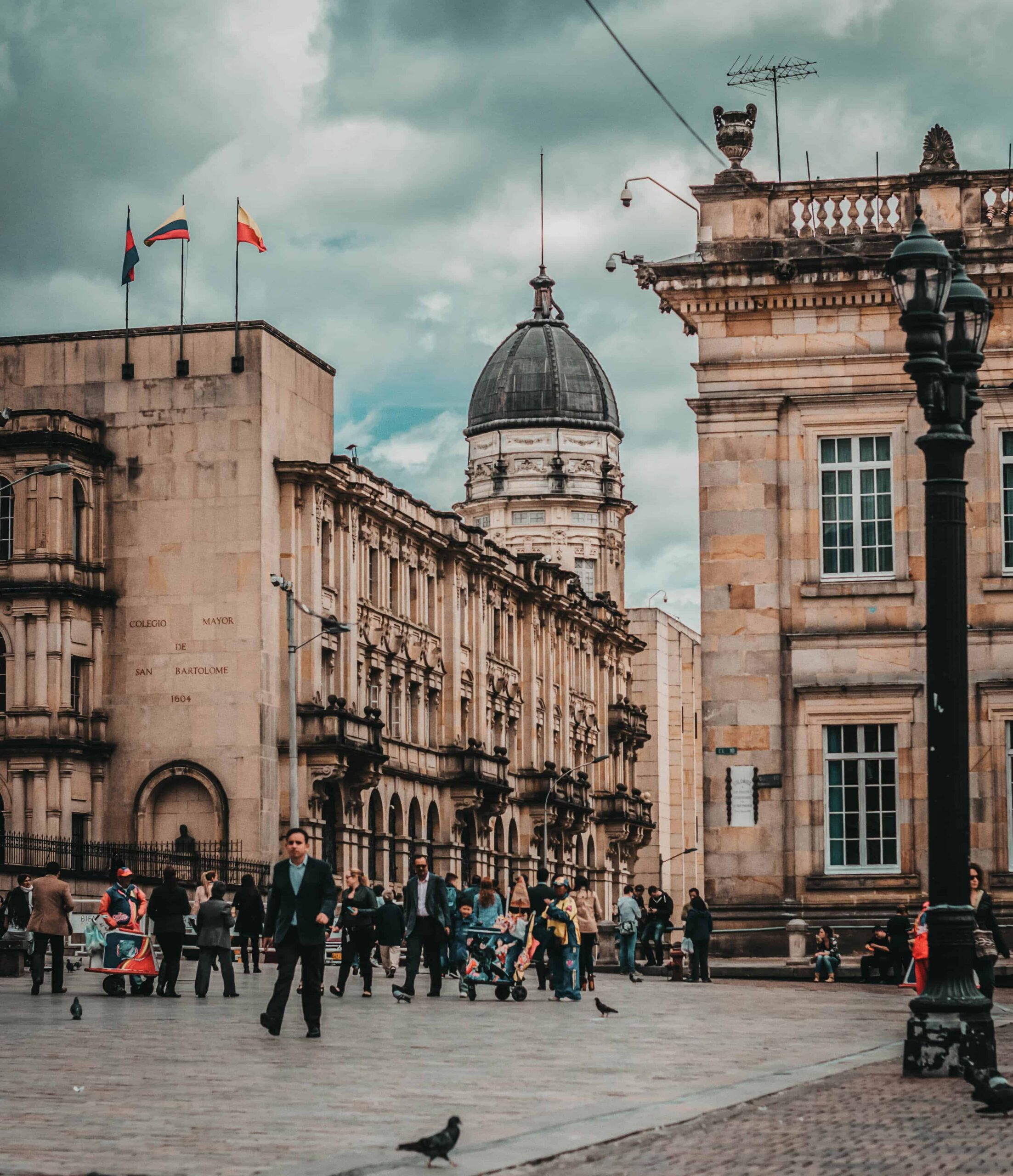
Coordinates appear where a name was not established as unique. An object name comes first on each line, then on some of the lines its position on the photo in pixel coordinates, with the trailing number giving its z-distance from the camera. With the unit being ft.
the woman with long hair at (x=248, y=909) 117.80
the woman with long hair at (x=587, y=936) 108.88
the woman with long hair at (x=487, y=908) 108.17
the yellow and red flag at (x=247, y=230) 233.55
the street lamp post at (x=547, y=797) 310.86
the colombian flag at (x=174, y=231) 231.30
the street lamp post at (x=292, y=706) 200.13
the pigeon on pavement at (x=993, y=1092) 42.52
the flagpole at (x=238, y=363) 242.99
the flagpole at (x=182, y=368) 244.42
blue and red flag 242.58
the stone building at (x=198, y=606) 232.73
